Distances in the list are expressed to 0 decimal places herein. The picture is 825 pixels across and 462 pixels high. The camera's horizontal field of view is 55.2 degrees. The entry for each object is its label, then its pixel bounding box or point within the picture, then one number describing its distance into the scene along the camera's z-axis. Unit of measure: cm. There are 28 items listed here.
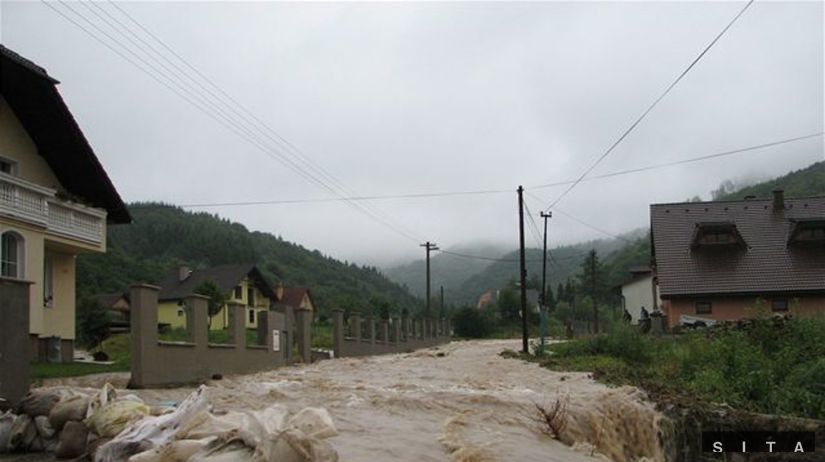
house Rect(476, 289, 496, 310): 13476
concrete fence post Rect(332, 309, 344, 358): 3100
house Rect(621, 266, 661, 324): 6091
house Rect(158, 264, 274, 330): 6812
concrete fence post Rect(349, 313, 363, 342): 3450
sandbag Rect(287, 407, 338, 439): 775
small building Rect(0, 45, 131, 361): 2159
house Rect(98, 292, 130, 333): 4956
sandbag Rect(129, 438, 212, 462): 652
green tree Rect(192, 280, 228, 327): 5219
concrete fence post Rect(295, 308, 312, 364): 2691
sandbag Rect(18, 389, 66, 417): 841
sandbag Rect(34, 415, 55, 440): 827
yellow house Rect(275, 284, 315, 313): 7731
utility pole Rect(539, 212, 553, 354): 5618
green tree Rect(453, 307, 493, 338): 7956
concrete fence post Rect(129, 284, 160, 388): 1471
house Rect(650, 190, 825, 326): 4216
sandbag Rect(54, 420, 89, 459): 782
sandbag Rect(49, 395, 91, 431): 809
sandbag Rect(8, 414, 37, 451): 832
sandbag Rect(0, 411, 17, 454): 836
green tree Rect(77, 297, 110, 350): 4028
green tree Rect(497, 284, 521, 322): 8831
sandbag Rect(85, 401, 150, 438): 784
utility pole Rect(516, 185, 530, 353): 4003
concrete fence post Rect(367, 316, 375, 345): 3766
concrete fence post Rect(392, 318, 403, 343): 4488
